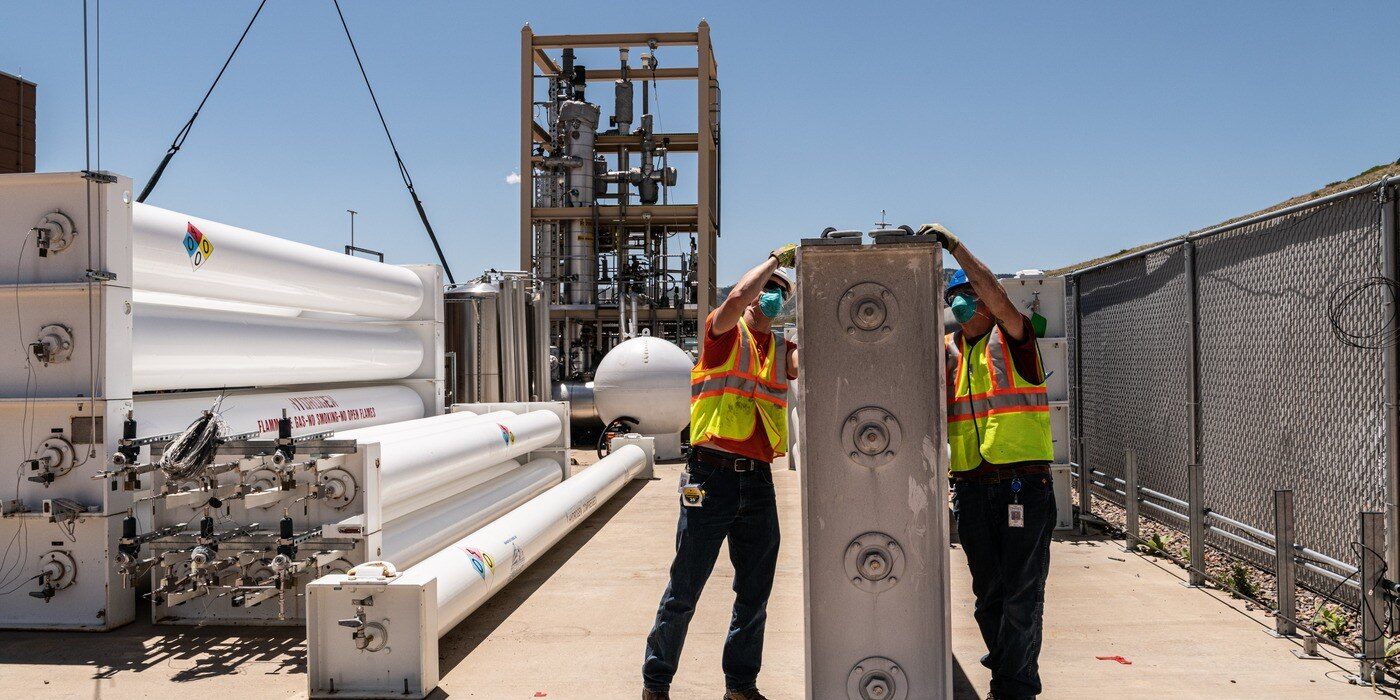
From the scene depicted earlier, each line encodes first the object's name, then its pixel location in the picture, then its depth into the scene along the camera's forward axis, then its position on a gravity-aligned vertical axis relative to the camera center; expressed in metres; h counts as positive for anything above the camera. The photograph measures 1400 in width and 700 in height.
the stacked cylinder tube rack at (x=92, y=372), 5.56 -0.02
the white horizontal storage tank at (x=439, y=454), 6.30 -0.64
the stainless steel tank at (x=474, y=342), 12.76 +0.32
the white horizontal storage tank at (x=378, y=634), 4.48 -1.23
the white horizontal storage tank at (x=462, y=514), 6.59 -1.16
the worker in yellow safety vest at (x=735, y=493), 4.23 -0.56
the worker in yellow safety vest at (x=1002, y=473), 3.98 -0.47
